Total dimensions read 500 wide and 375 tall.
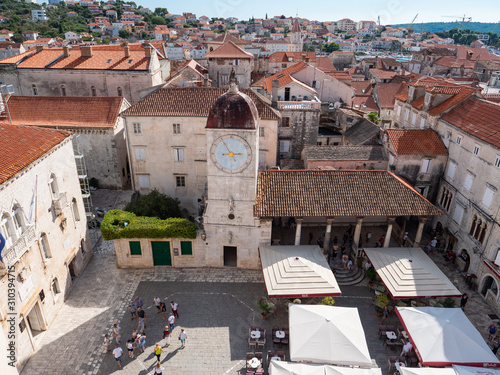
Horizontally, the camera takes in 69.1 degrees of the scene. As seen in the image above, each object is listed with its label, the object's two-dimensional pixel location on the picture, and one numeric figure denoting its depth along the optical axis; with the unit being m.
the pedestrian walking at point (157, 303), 24.56
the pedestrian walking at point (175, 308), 24.01
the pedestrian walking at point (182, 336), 22.02
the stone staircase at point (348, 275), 28.22
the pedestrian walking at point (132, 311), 24.21
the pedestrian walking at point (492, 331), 23.19
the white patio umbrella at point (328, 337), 19.42
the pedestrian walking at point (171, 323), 23.05
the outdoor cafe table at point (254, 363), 20.43
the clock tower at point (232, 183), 24.94
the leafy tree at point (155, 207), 32.00
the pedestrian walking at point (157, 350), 20.72
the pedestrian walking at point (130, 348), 21.09
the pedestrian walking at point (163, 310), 24.33
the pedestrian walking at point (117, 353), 20.61
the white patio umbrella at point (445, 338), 19.17
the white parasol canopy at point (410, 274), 23.62
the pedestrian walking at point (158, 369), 20.06
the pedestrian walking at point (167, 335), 22.43
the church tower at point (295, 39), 138.81
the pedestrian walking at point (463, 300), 25.52
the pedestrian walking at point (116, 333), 22.12
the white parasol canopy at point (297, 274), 23.52
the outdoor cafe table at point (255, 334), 22.10
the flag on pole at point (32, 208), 21.92
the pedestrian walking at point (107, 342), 21.77
